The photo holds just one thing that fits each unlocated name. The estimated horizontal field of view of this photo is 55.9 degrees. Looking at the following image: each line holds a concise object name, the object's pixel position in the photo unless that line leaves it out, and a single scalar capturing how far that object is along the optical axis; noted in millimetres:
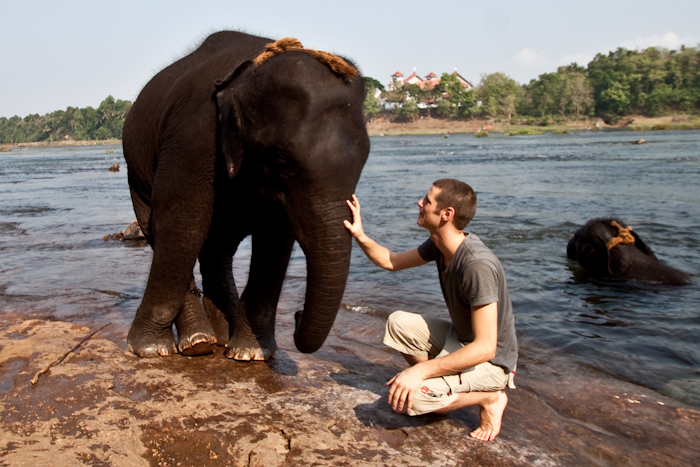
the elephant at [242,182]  3586
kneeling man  3344
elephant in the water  8359
